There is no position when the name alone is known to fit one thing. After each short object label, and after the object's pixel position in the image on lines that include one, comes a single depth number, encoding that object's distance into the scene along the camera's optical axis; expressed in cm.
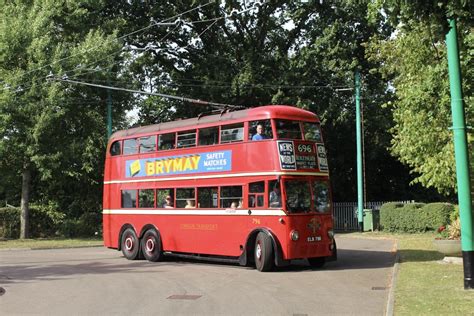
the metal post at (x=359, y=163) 3253
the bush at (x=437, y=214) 2903
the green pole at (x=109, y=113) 2942
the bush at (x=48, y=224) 3088
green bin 3294
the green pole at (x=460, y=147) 1075
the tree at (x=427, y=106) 1509
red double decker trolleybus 1542
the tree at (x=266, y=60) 3453
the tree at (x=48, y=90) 2762
